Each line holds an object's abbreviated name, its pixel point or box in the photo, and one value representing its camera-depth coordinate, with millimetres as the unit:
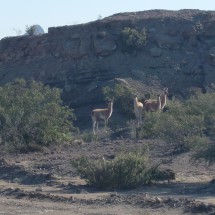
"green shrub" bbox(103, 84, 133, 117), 47469
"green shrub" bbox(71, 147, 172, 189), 24062
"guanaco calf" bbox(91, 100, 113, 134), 43188
